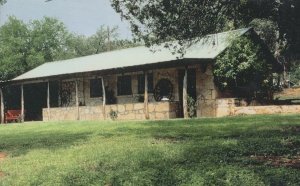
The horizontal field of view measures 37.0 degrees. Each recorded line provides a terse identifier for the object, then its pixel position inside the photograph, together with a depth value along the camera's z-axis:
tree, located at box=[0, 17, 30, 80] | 53.69
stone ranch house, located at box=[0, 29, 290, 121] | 24.36
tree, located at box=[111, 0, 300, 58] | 11.77
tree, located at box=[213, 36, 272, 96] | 23.89
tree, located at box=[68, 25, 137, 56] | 79.25
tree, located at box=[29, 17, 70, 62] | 59.88
